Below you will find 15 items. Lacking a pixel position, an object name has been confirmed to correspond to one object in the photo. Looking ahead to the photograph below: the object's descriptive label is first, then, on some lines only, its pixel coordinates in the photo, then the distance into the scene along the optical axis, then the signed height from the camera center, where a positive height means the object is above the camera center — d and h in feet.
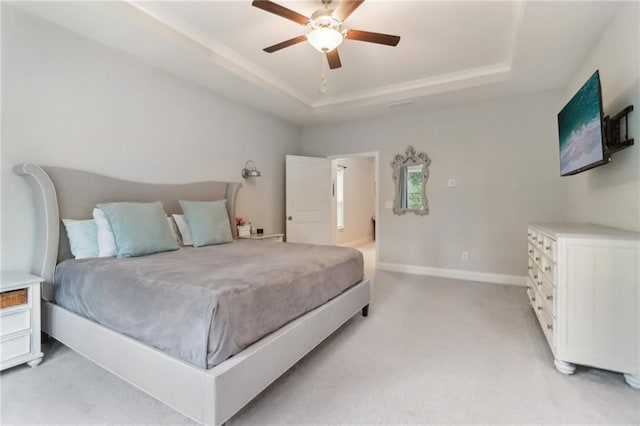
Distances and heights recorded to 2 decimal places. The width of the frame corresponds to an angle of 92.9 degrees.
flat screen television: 7.12 +2.35
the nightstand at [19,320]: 6.48 -2.40
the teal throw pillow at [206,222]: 10.61 -0.32
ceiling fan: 7.11 +4.85
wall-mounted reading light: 14.54 +2.14
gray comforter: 4.75 -1.54
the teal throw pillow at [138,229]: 8.21 -0.45
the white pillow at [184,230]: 10.74 -0.59
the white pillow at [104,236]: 8.30 -0.65
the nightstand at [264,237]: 13.73 -1.07
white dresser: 5.93 -1.70
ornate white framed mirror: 15.93 +1.85
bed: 4.55 -2.37
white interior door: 17.22 +0.89
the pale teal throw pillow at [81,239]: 8.15 -0.72
